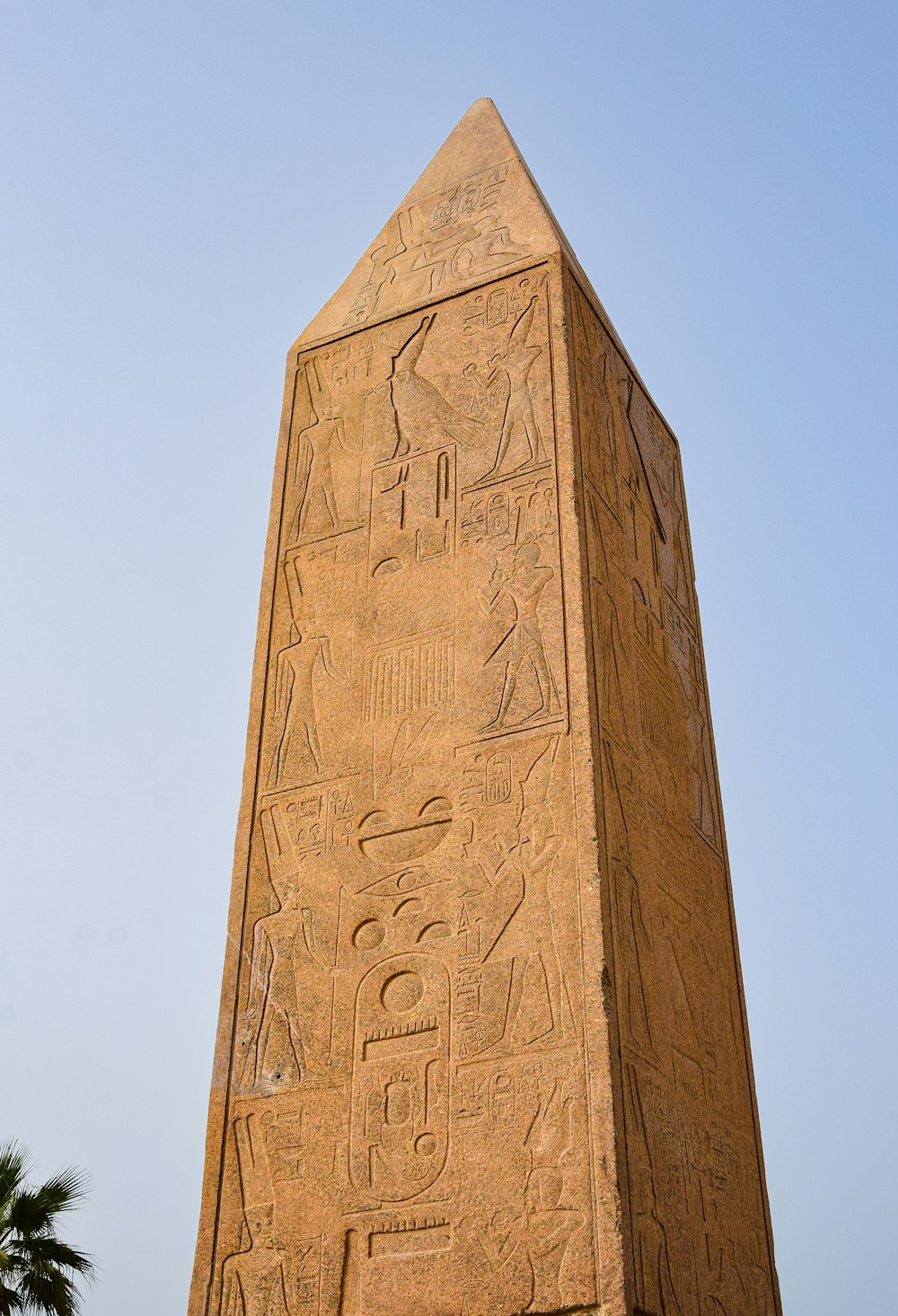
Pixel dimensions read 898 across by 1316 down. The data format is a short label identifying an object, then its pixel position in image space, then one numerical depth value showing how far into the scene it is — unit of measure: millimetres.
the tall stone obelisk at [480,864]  4578
